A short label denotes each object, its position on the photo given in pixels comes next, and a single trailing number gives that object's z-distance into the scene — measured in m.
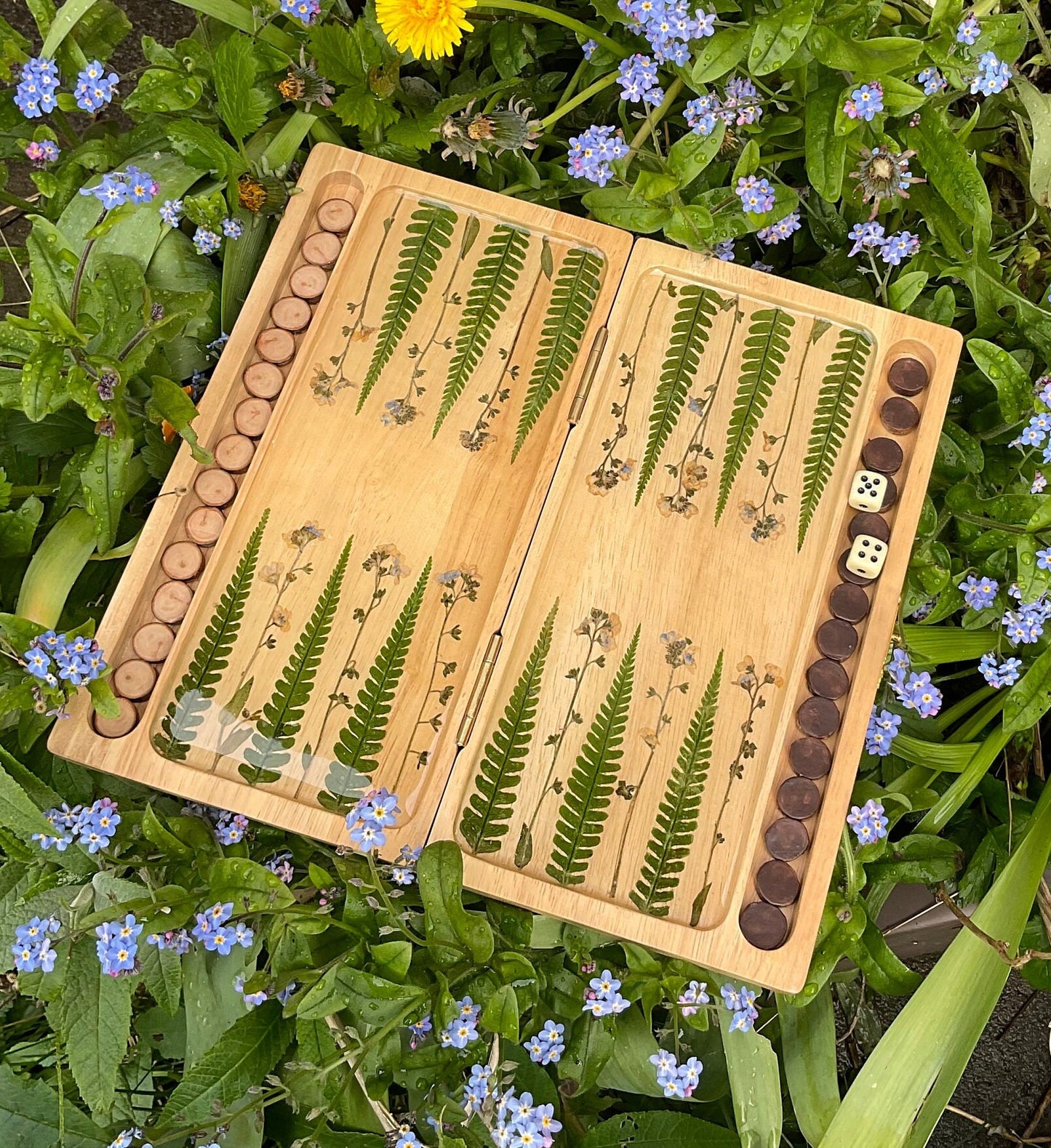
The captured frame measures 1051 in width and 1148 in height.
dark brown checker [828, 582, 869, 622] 0.41
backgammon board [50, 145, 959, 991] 0.40
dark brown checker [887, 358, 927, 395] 0.42
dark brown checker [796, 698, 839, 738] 0.40
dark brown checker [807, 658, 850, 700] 0.40
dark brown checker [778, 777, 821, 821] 0.40
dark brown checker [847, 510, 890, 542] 0.41
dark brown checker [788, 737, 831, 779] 0.40
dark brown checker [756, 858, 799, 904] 0.39
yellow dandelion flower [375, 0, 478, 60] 0.39
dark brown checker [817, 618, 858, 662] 0.41
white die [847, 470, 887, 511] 0.41
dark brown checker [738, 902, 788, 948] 0.39
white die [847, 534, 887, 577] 0.41
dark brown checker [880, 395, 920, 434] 0.42
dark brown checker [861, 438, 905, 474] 0.42
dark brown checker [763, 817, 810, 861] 0.39
